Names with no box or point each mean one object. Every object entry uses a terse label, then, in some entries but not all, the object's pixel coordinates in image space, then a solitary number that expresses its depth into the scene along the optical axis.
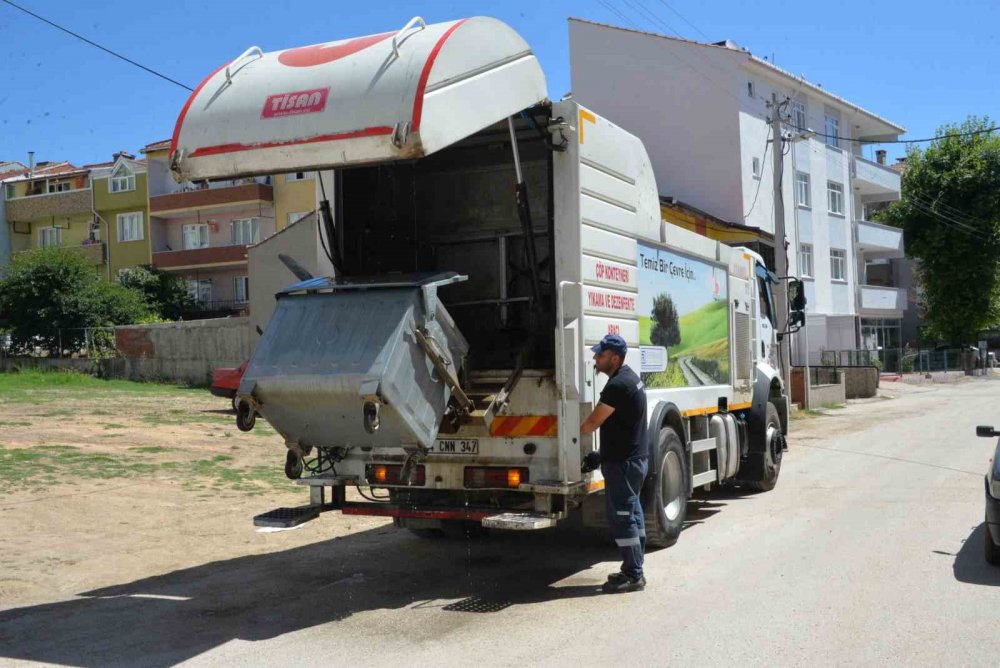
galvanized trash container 6.15
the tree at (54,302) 37.00
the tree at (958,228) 48.62
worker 6.74
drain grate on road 6.58
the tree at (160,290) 46.16
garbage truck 6.18
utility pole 23.80
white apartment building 35.94
